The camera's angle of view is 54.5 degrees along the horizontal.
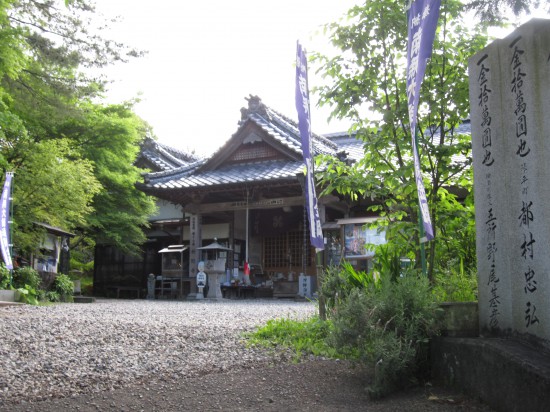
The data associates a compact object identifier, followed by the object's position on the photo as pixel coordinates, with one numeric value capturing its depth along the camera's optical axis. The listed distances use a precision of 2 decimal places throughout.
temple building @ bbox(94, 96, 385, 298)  16.56
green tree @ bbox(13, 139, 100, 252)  12.48
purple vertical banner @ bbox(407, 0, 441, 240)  4.09
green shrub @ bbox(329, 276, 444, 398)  3.69
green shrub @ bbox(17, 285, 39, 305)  11.80
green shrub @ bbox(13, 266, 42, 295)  13.00
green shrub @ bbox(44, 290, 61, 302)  13.66
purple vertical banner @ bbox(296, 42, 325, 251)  6.23
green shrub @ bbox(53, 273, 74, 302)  14.37
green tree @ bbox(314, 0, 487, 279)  5.32
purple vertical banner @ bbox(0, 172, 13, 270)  11.62
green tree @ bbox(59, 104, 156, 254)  16.47
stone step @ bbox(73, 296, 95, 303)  14.52
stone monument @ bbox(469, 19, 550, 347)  3.53
